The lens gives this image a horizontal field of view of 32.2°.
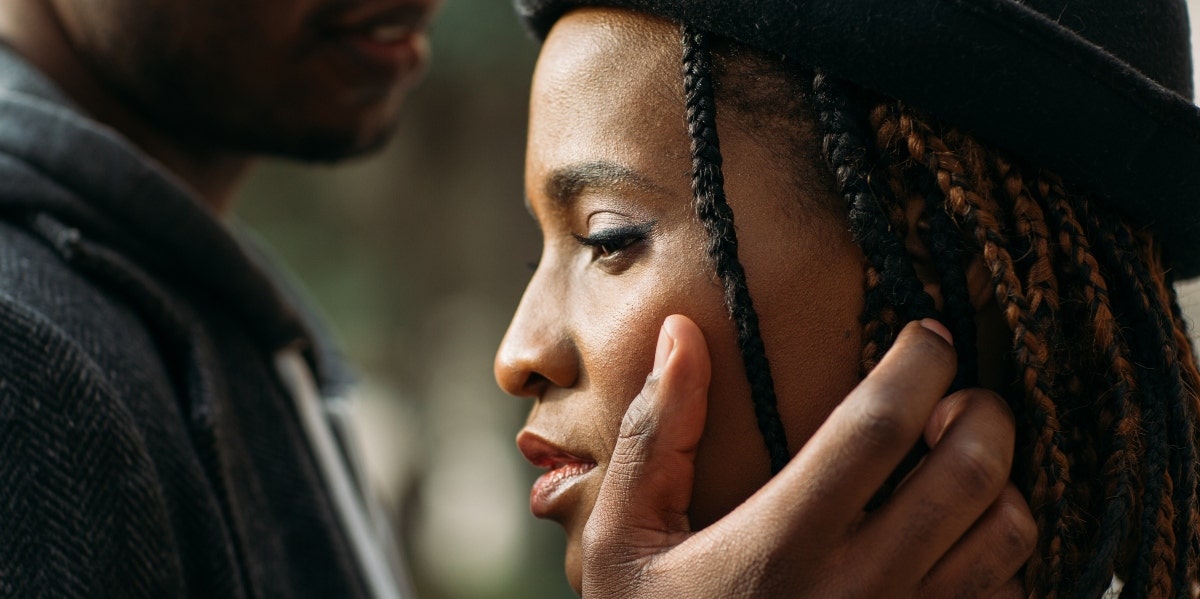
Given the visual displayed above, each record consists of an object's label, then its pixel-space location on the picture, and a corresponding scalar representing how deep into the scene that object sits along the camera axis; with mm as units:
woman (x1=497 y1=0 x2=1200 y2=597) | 581
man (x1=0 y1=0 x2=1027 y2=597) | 604
